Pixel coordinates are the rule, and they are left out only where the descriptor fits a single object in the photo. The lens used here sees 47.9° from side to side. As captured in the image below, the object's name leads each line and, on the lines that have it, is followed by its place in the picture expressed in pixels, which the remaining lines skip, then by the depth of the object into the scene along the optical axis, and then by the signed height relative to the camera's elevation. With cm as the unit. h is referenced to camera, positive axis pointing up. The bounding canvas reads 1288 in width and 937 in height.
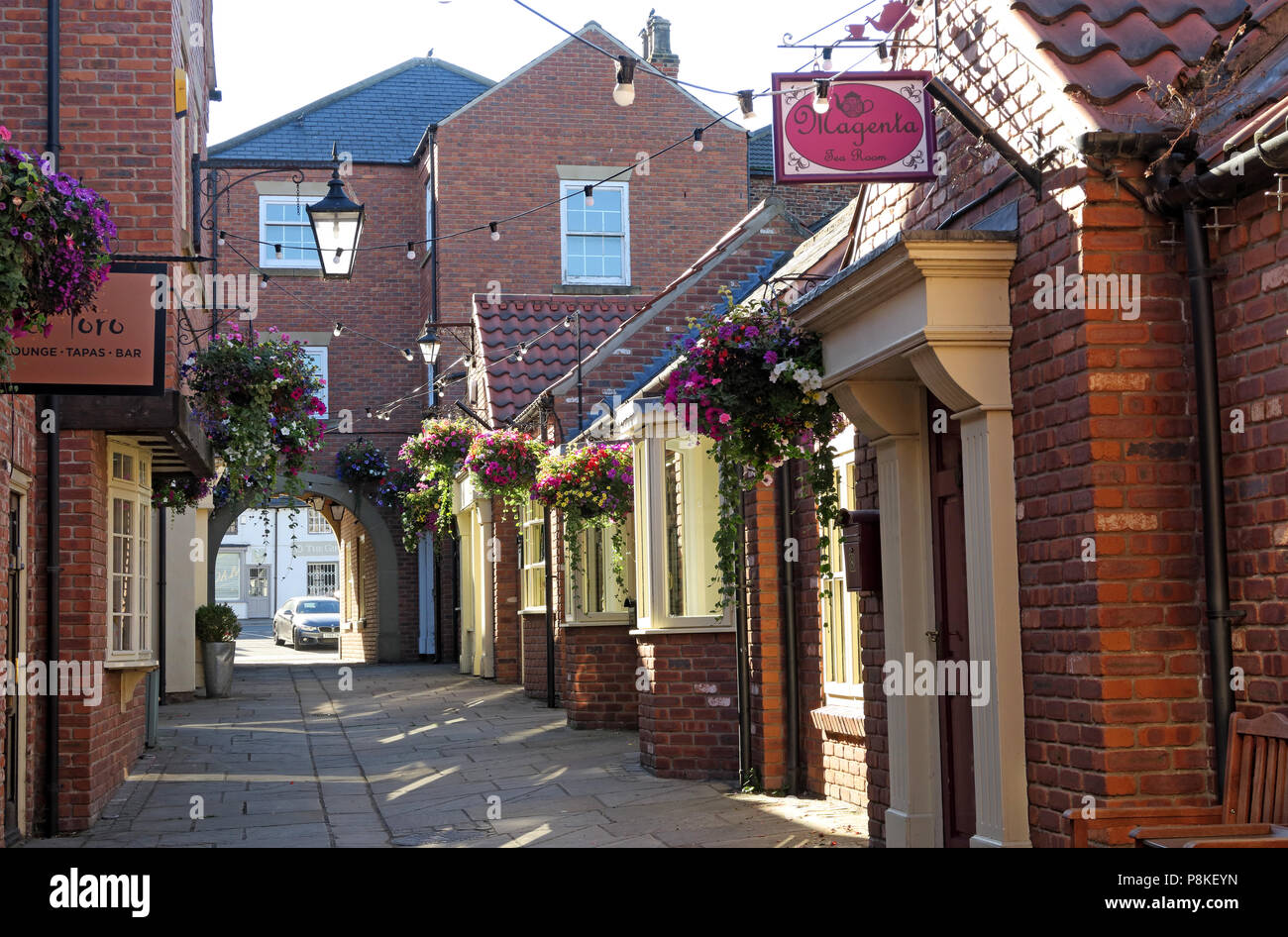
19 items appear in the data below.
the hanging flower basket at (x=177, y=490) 1343 +94
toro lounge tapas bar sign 731 +128
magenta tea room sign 656 +203
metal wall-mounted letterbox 765 +12
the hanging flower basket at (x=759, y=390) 756 +99
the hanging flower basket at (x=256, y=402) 1162 +154
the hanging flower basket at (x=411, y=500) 2364 +145
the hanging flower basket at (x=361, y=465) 2816 +239
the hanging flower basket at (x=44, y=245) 523 +133
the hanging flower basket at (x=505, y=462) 1712 +145
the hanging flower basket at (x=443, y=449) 2216 +209
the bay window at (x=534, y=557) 1900 +35
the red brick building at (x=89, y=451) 973 +105
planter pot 2123 -110
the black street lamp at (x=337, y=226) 1128 +283
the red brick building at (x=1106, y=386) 508 +69
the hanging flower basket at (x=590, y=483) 1442 +98
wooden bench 468 -79
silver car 3944 -91
